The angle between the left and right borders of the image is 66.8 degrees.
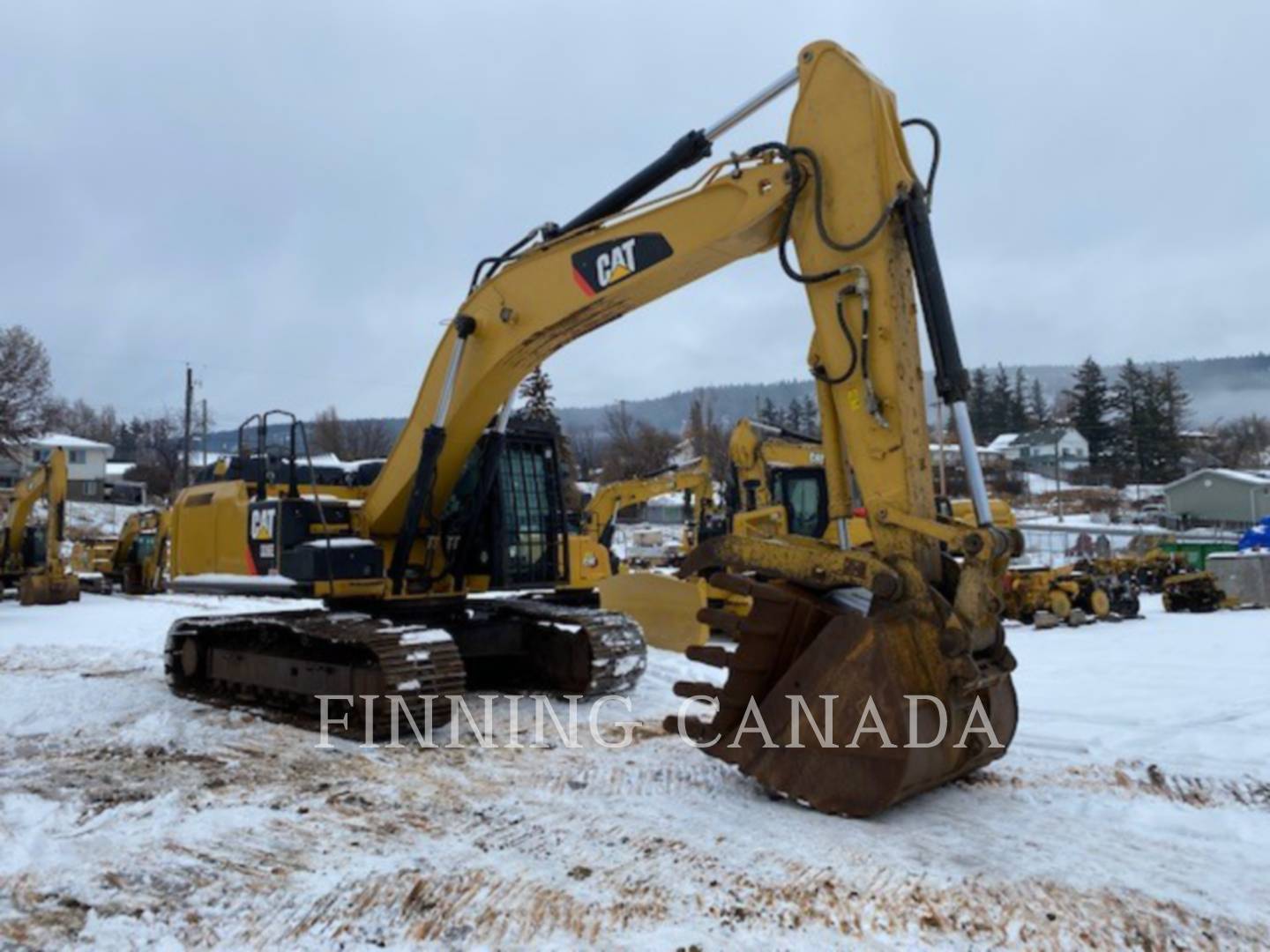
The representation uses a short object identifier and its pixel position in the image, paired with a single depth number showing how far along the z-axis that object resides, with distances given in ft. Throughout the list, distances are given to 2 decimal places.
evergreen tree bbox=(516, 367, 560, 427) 134.62
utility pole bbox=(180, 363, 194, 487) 126.41
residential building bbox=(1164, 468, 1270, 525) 167.02
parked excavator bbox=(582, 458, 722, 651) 35.88
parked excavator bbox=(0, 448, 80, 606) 63.77
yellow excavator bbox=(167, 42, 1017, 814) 14.35
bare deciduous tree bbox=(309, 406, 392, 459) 180.09
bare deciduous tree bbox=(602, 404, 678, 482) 200.66
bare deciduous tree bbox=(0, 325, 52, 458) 95.30
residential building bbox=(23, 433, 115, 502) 216.74
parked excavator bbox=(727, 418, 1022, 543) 44.19
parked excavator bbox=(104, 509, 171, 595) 76.33
